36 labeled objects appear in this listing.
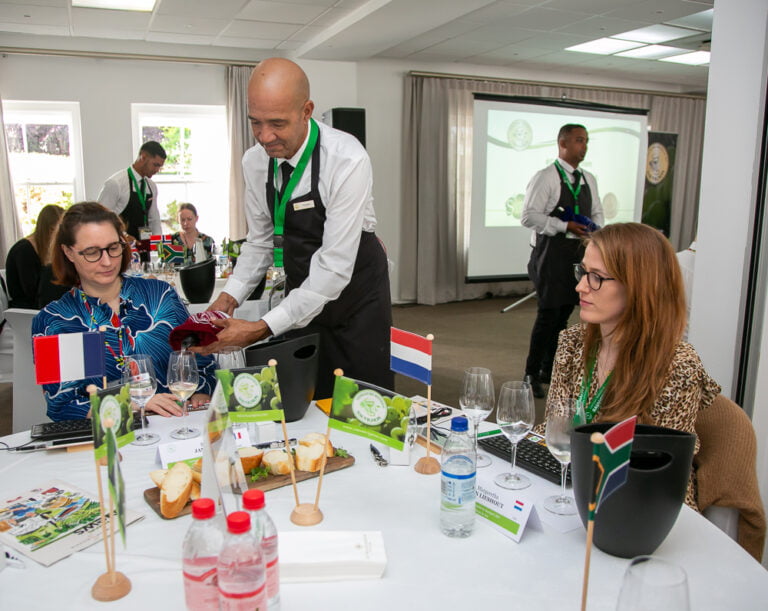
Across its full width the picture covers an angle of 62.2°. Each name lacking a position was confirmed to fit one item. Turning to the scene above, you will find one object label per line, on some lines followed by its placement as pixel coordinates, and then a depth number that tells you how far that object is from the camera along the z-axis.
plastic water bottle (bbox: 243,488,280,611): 0.85
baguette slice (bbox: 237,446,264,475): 1.30
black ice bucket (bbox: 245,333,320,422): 1.55
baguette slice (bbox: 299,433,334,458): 1.39
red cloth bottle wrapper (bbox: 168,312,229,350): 1.78
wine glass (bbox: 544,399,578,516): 1.19
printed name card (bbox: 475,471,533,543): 1.10
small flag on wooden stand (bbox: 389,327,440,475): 1.34
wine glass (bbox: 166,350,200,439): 1.56
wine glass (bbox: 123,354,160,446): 1.52
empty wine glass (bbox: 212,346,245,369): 1.54
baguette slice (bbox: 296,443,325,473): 1.33
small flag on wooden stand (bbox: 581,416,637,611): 0.83
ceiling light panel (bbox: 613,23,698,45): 5.91
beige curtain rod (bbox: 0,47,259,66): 5.96
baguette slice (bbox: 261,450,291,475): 1.31
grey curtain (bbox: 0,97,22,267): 6.12
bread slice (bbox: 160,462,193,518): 1.17
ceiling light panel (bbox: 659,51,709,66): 7.05
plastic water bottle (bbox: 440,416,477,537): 1.08
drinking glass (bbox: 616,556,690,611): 0.66
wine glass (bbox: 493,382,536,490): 1.31
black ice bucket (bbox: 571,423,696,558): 0.99
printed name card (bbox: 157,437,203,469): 1.38
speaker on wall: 6.42
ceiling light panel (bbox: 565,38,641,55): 6.46
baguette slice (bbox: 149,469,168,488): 1.24
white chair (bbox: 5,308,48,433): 2.28
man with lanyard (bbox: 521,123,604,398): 4.37
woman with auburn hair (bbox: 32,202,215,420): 1.96
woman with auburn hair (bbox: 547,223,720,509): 1.46
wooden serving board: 1.20
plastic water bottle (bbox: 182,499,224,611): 0.82
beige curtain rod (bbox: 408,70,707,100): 7.21
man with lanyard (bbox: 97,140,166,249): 5.30
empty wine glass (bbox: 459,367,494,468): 1.40
